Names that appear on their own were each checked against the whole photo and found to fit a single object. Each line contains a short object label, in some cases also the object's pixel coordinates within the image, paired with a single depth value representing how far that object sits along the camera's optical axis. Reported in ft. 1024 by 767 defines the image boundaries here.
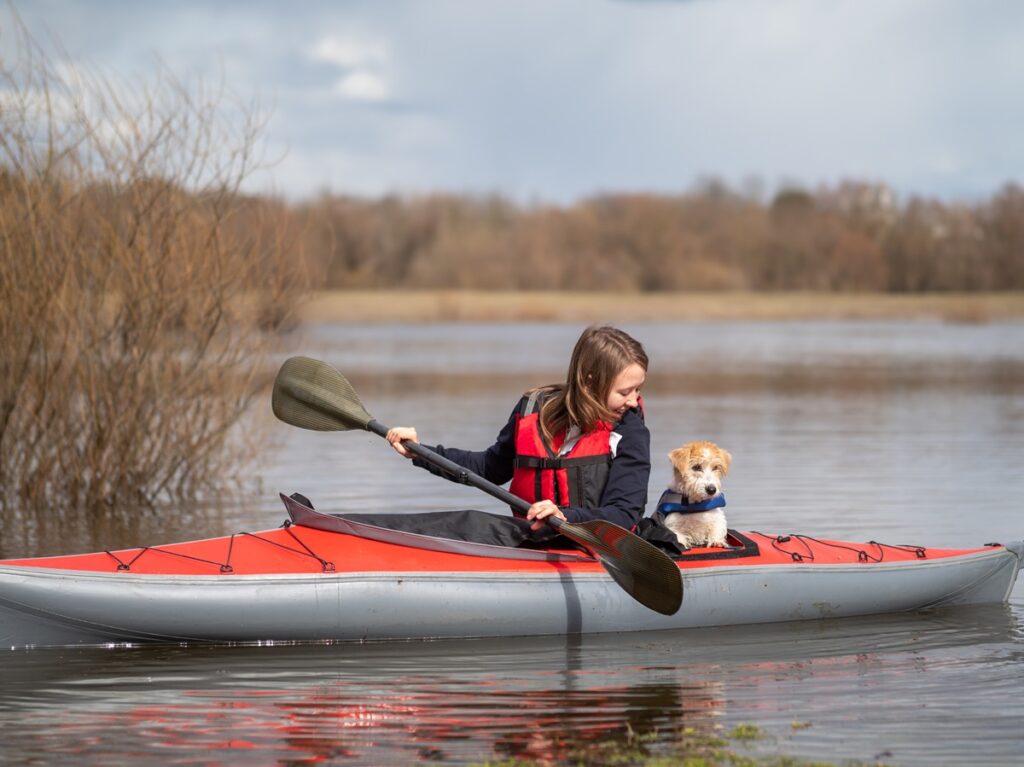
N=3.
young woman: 34.63
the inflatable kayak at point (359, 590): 33.45
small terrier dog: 34.76
